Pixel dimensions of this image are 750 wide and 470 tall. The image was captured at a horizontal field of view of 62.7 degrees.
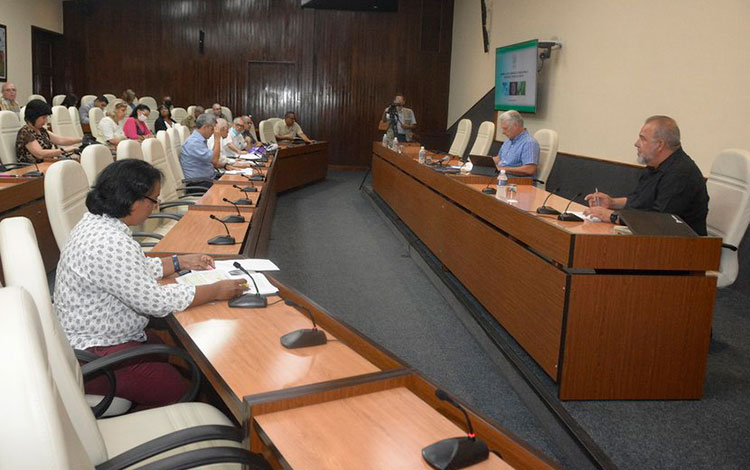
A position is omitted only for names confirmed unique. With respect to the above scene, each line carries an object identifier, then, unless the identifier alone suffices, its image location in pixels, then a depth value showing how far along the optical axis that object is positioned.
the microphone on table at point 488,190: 4.12
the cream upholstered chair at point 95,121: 9.02
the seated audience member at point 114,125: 7.99
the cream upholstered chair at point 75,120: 8.52
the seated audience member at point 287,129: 10.97
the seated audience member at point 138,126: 8.27
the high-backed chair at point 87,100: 11.59
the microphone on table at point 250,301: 2.12
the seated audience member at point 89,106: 10.67
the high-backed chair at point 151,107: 11.45
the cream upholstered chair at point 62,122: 7.99
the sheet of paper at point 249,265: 2.49
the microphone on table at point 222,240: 2.90
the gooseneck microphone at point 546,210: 3.29
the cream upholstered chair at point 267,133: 10.51
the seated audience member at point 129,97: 10.28
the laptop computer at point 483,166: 5.08
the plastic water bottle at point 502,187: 3.92
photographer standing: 9.16
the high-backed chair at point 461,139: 8.82
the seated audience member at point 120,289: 1.99
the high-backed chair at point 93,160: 3.45
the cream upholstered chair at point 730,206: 3.32
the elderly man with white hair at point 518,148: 5.59
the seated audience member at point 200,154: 5.94
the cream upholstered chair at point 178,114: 11.66
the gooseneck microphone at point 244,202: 3.96
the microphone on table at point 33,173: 4.36
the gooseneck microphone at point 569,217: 3.08
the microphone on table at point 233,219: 3.40
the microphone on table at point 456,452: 1.21
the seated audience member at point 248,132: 9.11
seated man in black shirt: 3.18
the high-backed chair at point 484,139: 7.86
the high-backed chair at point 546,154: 5.84
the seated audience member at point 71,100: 10.96
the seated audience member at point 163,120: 9.97
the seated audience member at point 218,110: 10.39
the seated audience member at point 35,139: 5.29
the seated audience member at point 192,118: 10.54
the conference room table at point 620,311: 2.62
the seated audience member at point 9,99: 8.36
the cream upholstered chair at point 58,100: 11.42
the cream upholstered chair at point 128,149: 3.94
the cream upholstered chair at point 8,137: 5.19
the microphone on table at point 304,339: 1.78
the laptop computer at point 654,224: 2.63
